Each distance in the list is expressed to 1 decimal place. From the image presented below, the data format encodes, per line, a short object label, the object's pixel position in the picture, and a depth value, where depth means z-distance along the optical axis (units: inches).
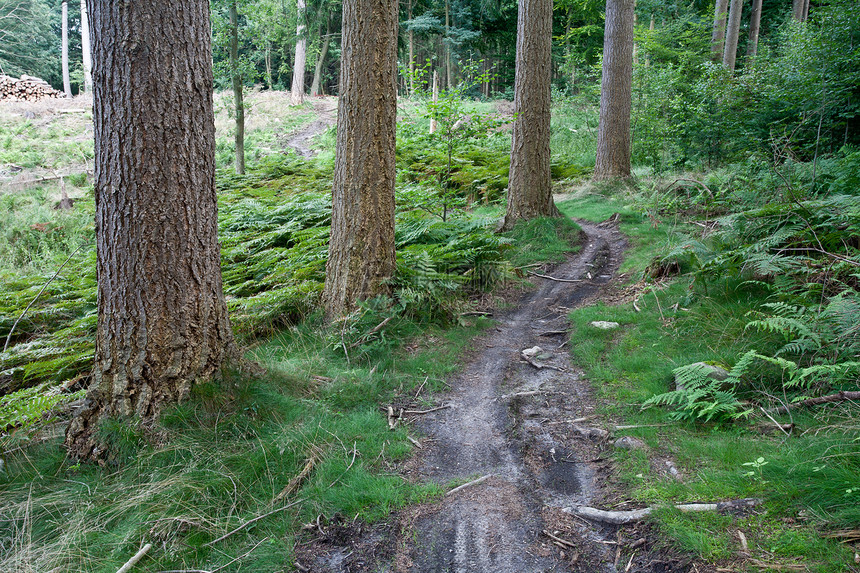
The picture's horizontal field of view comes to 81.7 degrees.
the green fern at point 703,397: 137.0
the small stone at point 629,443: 137.3
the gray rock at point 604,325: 223.4
